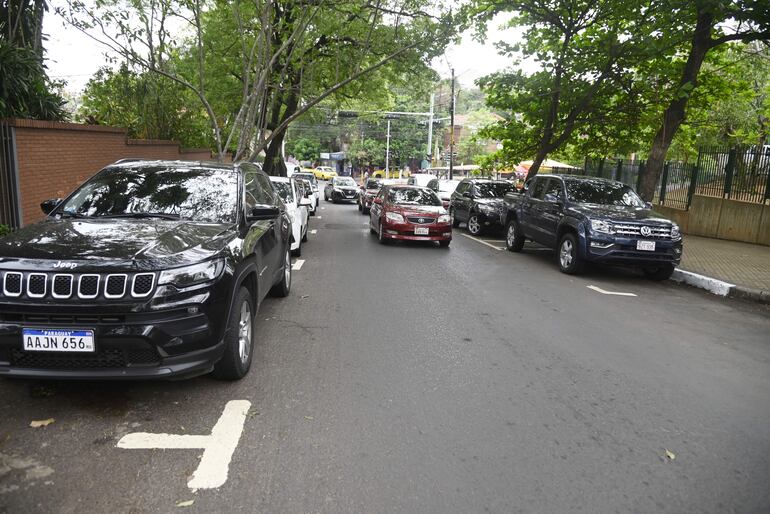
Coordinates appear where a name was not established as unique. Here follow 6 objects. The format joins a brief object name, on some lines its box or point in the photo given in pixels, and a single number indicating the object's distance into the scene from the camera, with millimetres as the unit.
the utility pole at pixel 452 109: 33819
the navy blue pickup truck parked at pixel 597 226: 9547
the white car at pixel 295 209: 11016
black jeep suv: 3543
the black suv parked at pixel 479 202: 16359
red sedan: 13133
